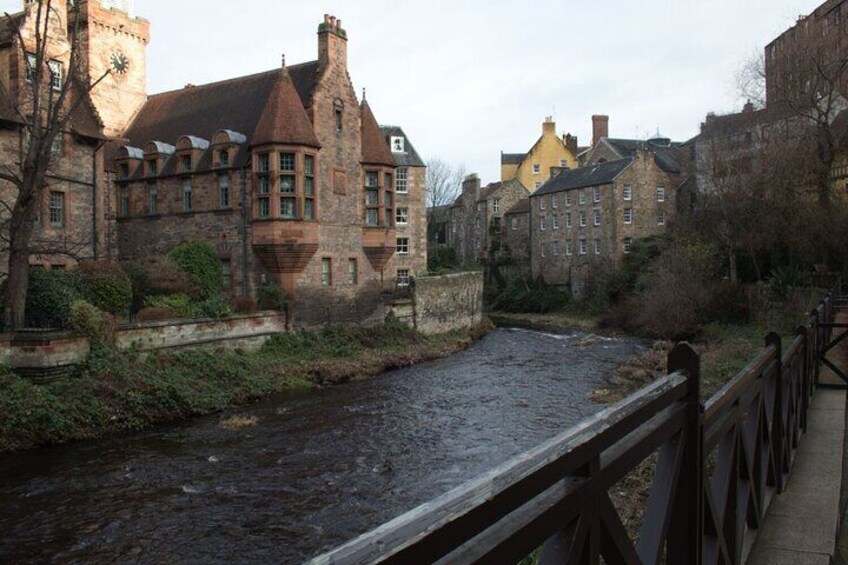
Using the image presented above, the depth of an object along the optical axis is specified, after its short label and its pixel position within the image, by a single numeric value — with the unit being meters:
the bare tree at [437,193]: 81.38
